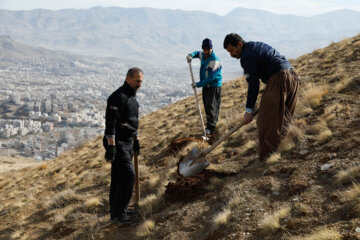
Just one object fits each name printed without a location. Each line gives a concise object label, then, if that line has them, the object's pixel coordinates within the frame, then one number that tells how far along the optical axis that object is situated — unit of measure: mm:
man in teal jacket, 7355
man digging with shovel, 5027
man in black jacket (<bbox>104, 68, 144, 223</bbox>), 4855
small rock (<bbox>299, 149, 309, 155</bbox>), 5150
